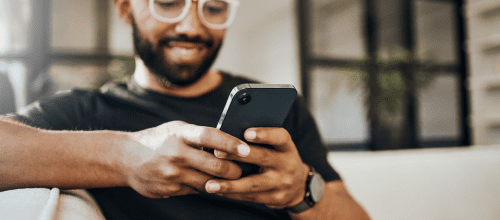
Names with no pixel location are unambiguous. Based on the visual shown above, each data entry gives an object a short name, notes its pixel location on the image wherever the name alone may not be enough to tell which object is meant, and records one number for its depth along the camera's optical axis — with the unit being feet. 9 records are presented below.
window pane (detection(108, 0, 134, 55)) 14.20
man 1.57
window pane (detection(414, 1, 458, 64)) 14.83
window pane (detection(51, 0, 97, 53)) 13.39
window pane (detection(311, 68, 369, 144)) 14.33
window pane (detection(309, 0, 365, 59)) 15.43
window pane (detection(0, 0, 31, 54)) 12.01
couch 3.81
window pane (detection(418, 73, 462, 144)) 14.82
